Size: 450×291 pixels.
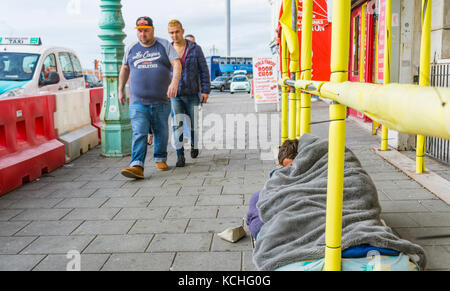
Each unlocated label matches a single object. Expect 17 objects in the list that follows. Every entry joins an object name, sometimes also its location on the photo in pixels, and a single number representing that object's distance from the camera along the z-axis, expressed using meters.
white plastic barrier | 7.16
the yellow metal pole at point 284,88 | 5.62
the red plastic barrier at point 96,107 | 8.80
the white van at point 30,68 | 9.81
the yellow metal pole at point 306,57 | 3.32
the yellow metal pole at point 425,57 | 4.77
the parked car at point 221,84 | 35.22
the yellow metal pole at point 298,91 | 4.59
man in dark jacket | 6.58
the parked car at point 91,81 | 18.62
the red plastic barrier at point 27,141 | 5.44
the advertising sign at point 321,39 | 9.48
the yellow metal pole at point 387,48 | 5.44
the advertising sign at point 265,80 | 14.53
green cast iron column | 7.32
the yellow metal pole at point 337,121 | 1.78
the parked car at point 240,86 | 30.40
